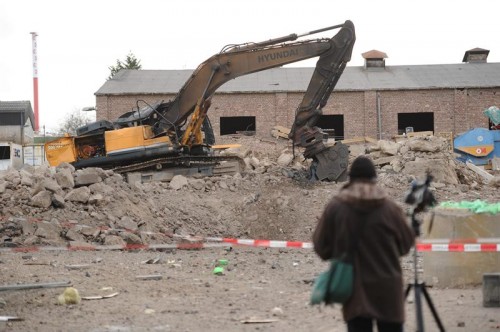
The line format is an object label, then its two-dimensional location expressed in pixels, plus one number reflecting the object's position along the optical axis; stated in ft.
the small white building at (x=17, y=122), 165.78
